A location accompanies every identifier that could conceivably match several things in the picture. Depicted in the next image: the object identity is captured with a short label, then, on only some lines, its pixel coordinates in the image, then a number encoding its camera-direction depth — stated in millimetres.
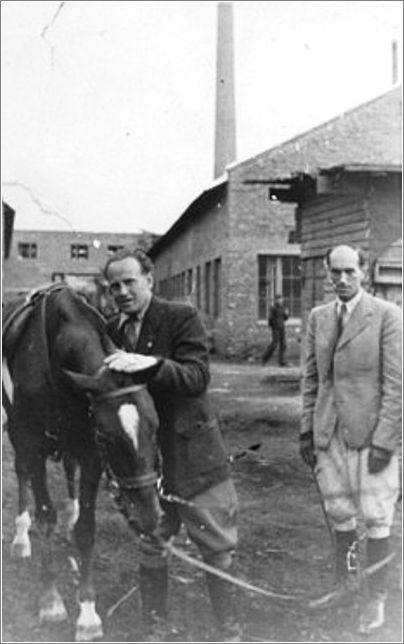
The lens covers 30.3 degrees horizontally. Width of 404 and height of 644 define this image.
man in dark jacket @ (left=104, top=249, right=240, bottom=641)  3078
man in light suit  3375
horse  2887
